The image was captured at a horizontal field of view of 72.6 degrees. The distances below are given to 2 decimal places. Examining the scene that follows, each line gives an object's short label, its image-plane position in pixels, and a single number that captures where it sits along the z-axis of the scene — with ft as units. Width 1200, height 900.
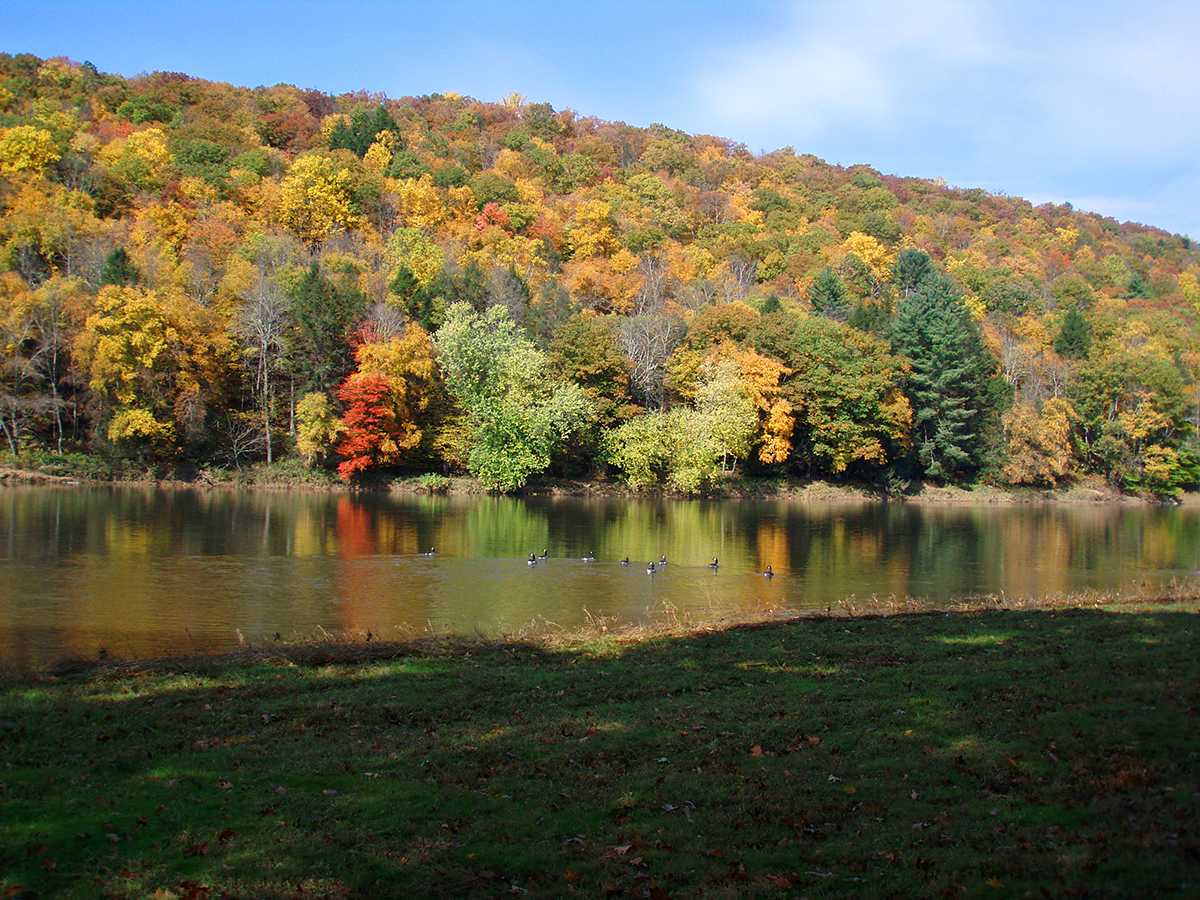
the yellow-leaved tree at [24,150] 243.60
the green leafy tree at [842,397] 212.02
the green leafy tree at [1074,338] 256.52
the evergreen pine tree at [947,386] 223.71
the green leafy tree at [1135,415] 224.12
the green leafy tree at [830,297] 255.70
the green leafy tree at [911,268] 301.22
